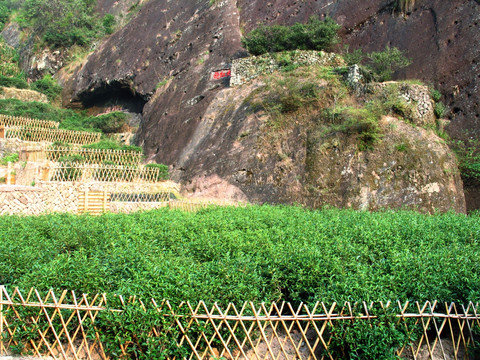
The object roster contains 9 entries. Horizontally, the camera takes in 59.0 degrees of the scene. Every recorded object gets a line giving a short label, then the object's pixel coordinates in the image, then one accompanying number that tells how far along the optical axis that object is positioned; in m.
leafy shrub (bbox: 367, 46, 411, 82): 16.58
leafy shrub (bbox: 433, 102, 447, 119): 15.34
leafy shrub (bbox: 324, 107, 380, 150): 14.05
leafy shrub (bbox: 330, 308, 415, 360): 4.69
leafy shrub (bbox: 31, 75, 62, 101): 31.19
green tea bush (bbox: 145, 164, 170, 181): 18.80
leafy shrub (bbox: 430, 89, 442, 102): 15.62
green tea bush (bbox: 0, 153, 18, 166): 19.83
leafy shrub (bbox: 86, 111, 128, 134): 26.69
